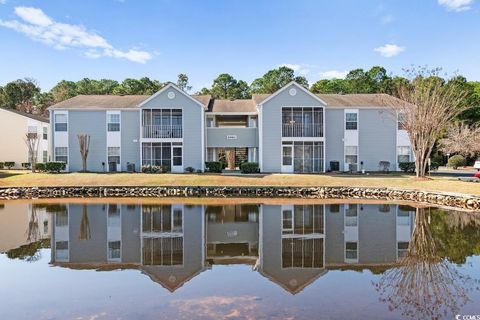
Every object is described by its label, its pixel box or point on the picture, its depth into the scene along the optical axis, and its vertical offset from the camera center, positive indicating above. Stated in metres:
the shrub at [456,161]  53.16 -0.66
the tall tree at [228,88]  79.88 +13.90
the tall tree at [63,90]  82.56 +14.47
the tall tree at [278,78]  81.37 +16.10
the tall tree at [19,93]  76.69 +12.71
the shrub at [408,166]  37.59 -0.92
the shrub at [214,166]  37.00 -0.86
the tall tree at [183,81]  87.12 +16.50
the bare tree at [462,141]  50.88 +1.87
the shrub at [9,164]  46.53 -0.78
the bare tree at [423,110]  30.96 +3.62
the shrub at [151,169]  36.38 -1.10
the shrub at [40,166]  37.39 -0.82
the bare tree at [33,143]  41.79 +1.72
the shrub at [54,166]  36.44 -0.80
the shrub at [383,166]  38.00 -0.93
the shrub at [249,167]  36.28 -0.94
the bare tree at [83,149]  37.44 +0.75
